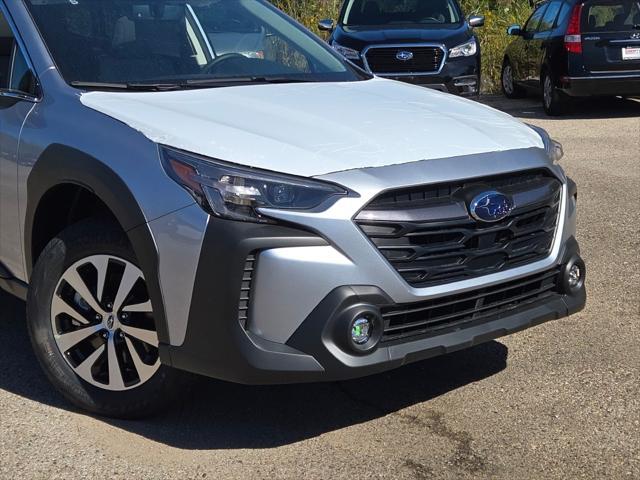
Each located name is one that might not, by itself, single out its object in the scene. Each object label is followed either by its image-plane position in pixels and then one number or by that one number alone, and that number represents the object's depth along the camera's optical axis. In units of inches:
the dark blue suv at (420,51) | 452.8
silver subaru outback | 135.4
